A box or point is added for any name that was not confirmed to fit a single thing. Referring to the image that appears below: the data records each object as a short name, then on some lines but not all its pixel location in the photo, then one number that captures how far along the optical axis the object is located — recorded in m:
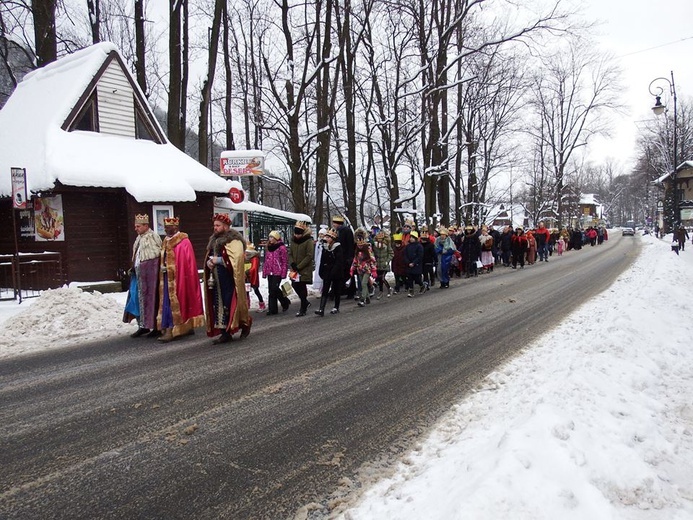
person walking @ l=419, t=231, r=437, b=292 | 14.64
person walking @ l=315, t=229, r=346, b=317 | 10.59
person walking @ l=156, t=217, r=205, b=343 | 7.98
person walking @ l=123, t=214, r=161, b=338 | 8.17
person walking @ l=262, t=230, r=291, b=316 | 10.81
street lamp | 23.22
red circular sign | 19.14
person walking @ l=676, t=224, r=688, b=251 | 28.30
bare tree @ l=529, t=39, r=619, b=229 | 47.19
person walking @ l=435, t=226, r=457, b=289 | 15.88
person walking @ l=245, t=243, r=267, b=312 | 10.56
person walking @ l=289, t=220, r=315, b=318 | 10.46
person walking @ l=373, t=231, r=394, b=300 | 14.09
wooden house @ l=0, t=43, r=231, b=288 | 15.24
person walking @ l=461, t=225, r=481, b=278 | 19.69
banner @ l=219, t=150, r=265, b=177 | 18.98
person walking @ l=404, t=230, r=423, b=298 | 13.75
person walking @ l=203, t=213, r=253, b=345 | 7.80
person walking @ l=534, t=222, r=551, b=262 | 28.68
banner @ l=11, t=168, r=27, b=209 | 10.92
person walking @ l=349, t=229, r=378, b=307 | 12.16
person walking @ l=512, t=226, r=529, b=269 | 24.09
